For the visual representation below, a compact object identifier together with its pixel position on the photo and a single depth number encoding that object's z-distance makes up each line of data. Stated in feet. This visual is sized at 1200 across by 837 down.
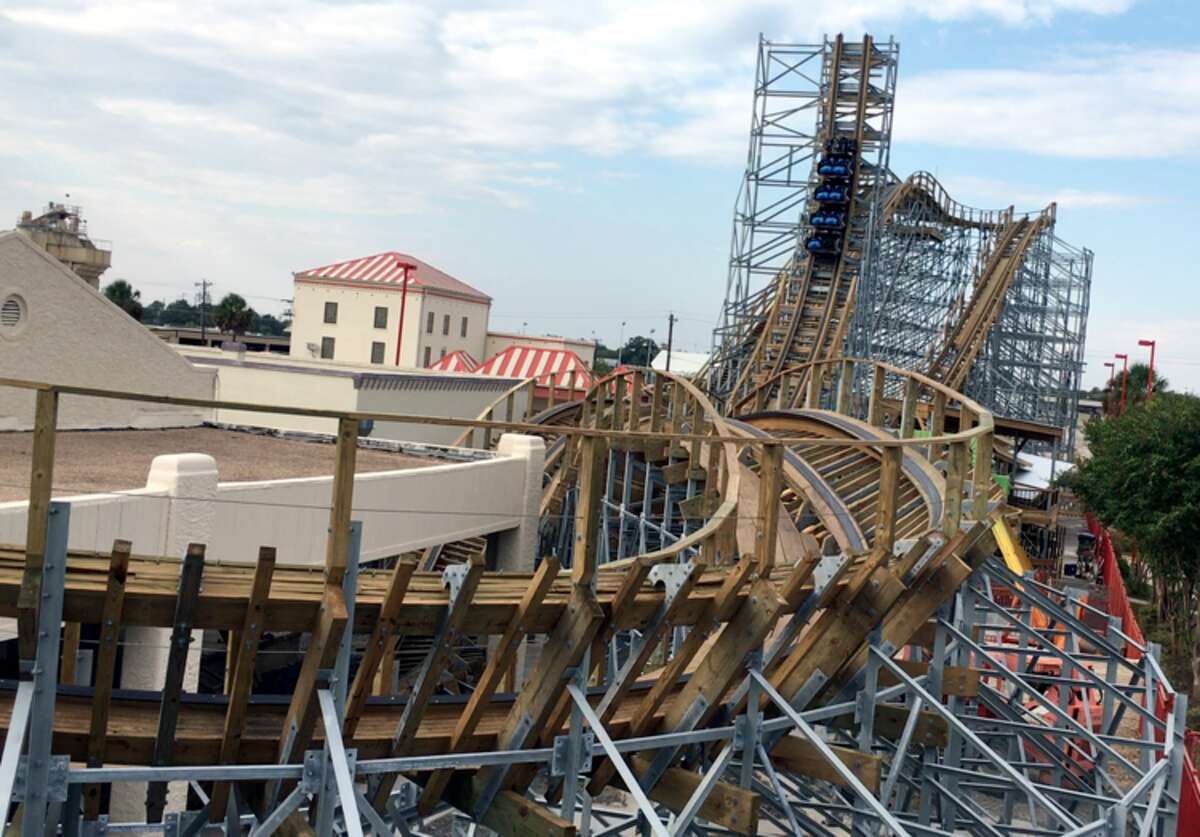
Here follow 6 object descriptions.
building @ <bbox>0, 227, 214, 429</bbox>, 45.29
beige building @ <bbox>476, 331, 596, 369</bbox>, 189.88
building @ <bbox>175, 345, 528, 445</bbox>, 88.33
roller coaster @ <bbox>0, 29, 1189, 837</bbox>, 17.02
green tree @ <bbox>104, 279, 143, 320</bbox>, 249.34
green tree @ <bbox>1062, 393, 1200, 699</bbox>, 83.87
